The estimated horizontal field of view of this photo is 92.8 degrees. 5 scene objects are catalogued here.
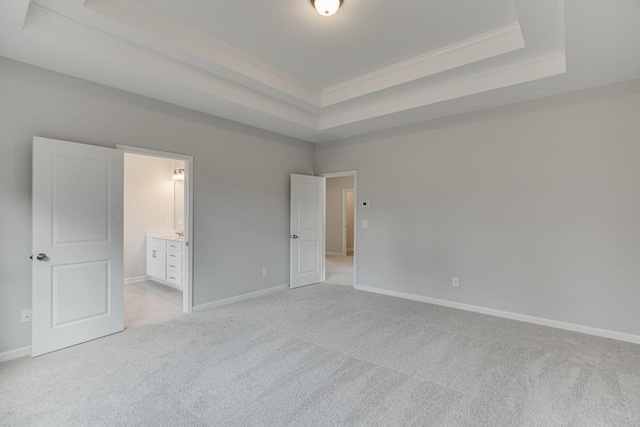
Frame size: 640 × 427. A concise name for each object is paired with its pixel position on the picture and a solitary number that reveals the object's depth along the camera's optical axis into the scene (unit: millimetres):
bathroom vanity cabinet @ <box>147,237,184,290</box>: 4914
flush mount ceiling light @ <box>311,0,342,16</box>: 2419
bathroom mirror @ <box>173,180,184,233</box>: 6125
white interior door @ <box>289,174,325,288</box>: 5328
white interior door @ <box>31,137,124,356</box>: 2781
